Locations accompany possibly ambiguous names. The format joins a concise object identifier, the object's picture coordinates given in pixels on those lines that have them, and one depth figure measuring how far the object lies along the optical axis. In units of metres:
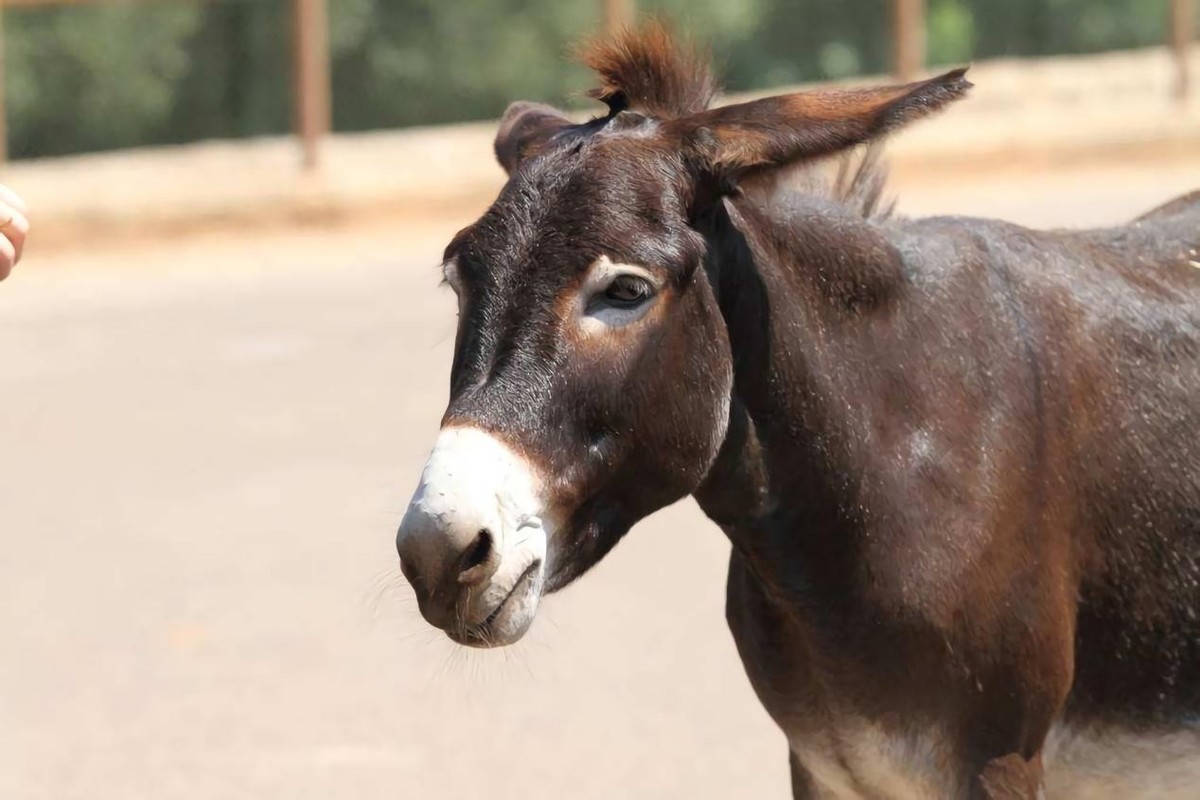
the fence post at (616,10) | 14.47
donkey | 3.23
